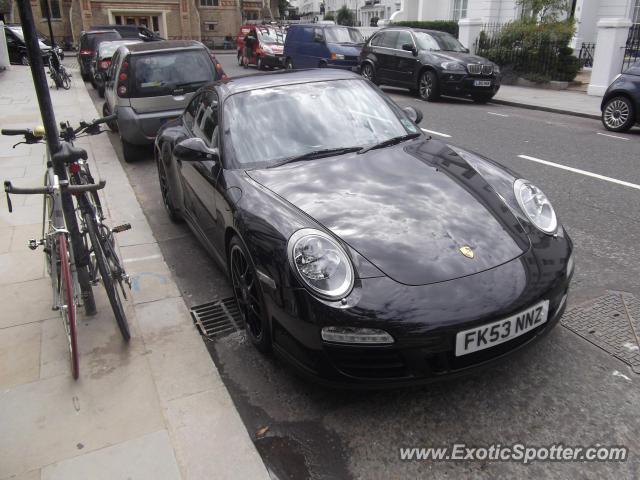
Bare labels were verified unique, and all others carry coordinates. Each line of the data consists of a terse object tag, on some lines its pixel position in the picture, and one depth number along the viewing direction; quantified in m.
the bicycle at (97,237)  3.26
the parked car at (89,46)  19.50
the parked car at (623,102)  9.59
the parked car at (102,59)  14.70
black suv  13.28
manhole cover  3.11
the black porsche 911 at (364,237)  2.44
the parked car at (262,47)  22.33
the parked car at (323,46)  17.22
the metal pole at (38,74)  3.04
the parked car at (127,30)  24.23
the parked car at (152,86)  7.84
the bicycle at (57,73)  16.86
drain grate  3.57
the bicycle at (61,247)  2.91
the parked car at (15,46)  25.41
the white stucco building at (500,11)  22.64
